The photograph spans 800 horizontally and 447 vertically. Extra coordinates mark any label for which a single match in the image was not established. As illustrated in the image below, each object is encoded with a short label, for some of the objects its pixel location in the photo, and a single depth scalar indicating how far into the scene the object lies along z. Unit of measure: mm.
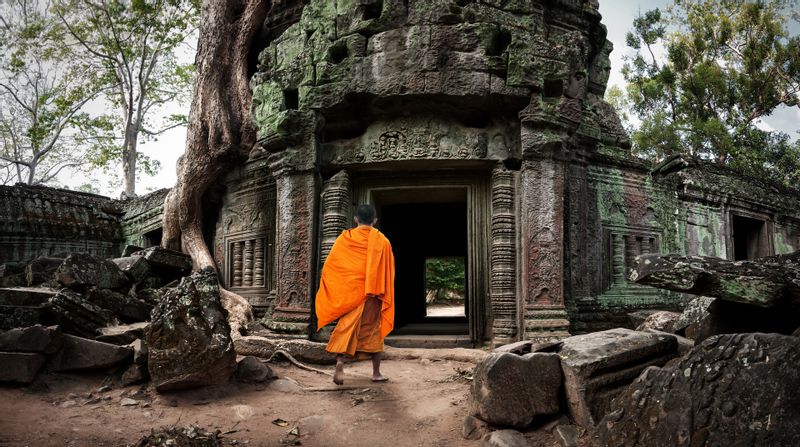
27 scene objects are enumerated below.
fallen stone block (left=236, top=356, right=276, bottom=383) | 3973
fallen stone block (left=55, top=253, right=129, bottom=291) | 5281
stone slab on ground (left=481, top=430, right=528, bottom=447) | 2721
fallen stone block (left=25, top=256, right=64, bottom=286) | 5870
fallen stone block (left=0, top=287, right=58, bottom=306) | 4484
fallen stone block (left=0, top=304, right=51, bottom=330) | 3928
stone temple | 5238
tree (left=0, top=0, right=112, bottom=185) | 15734
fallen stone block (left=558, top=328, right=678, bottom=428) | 2711
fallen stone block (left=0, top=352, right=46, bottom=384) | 3412
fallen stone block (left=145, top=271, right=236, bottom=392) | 3521
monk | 4141
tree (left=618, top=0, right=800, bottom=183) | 14266
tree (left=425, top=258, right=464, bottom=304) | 19281
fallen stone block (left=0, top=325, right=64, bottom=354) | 3484
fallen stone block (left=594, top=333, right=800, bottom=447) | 1750
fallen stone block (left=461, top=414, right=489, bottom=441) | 2976
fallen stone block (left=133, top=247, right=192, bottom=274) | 6691
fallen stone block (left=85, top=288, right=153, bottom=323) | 4980
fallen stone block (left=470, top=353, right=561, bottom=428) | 2842
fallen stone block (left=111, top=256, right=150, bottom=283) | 6254
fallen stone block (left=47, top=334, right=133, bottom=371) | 3713
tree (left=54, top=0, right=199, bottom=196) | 15453
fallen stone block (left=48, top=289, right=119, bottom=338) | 4137
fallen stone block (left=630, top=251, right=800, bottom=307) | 2549
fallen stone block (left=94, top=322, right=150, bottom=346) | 4176
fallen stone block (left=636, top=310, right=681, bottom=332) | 4254
